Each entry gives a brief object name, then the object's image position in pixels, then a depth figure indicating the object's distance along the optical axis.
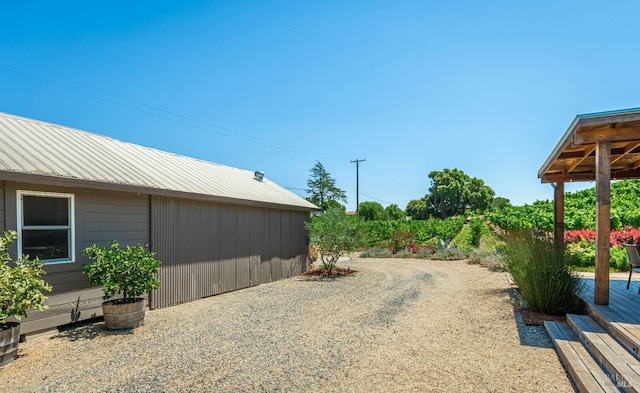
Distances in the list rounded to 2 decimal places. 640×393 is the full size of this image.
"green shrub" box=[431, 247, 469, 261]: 16.09
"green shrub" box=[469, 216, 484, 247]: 19.41
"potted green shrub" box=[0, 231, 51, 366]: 3.94
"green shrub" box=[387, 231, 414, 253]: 18.70
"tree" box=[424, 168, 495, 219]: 40.72
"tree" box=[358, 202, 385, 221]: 36.34
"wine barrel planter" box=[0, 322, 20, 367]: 3.92
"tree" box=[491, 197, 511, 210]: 44.54
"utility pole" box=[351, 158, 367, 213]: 31.86
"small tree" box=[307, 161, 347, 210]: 40.66
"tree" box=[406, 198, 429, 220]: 42.69
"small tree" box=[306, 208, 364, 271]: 11.77
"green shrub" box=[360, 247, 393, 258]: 18.00
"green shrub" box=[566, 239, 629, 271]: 10.54
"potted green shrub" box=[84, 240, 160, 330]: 5.23
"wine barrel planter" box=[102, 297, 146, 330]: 5.31
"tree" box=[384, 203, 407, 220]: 38.31
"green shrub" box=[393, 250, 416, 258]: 17.42
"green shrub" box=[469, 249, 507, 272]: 11.95
